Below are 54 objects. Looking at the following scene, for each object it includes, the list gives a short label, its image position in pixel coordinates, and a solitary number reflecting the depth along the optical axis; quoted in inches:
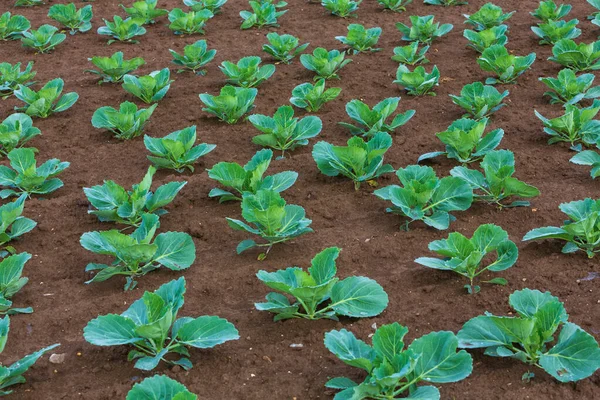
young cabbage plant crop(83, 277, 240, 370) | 123.6
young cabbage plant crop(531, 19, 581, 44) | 259.9
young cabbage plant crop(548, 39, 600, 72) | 236.8
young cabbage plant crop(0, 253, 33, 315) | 144.3
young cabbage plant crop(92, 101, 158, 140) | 210.1
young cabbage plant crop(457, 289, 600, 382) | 117.9
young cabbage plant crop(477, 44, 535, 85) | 233.6
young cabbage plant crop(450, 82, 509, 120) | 210.2
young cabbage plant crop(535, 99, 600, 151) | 195.0
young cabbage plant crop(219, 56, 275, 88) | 236.4
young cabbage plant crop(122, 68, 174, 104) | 231.0
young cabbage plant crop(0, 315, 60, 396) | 121.9
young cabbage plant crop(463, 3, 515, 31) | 274.8
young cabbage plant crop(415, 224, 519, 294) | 141.9
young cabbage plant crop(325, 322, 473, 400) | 113.0
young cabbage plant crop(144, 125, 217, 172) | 192.1
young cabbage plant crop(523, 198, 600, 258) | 147.9
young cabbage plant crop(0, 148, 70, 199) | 184.4
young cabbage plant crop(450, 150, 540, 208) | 166.6
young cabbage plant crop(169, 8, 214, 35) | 288.5
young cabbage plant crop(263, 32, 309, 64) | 259.4
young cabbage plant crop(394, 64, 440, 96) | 228.5
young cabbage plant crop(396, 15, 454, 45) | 269.9
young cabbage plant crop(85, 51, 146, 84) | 246.7
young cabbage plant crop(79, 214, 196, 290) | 147.8
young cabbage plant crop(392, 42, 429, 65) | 250.5
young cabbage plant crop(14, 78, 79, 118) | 227.0
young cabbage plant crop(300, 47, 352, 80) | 241.4
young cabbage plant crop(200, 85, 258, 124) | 215.3
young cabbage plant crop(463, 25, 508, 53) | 255.9
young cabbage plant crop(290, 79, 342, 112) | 221.0
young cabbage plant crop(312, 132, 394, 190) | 179.6
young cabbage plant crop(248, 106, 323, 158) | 198.2
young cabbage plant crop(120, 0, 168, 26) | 303.7
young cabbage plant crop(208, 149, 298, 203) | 171.9
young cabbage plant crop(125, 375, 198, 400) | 109.5
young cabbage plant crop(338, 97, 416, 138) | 202.8
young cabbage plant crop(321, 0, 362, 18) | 300.0
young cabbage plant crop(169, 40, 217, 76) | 253.8
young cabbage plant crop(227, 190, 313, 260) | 152.5
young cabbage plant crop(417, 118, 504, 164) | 185.5
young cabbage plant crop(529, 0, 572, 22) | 281.3
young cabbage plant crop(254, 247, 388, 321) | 134.0
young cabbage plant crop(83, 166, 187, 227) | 167.9
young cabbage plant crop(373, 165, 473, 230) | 162.4
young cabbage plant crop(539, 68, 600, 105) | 217.9
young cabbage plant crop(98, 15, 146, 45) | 288.3
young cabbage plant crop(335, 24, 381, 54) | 263.4
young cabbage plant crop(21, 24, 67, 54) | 281.3
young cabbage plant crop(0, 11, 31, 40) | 300.7
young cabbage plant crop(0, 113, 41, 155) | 203.6
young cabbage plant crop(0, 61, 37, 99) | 245.9
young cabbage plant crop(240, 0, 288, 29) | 295.7
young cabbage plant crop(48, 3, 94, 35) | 302.4
